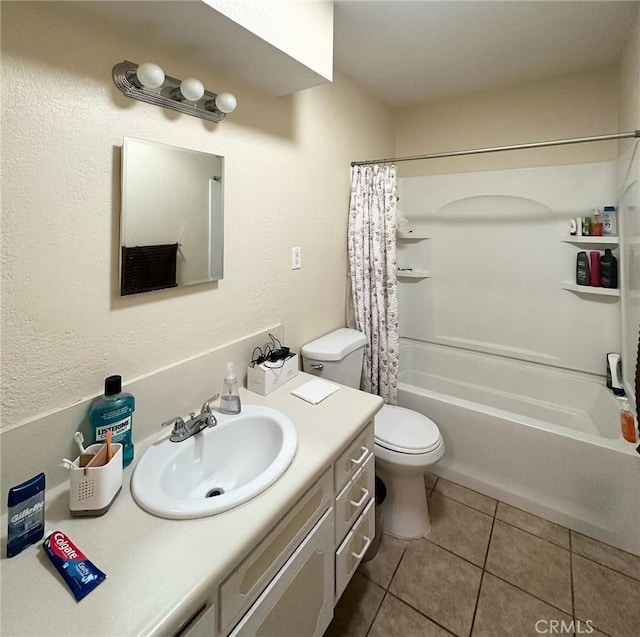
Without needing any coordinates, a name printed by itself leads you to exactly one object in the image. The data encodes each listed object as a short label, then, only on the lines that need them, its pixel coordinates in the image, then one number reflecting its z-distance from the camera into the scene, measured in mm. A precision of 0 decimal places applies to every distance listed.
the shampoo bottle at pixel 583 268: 2082
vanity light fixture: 943
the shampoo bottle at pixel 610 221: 1977
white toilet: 1605
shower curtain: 2004
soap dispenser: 1228
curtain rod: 1458
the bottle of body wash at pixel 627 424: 1572
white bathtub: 1596
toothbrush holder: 780
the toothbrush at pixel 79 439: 873
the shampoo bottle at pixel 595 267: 2050
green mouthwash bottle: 934
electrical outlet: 1688
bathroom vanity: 599
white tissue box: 1392
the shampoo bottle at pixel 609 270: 1985
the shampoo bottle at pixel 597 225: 2002
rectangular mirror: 1017
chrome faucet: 1077
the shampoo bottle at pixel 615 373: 1963
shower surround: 1689
